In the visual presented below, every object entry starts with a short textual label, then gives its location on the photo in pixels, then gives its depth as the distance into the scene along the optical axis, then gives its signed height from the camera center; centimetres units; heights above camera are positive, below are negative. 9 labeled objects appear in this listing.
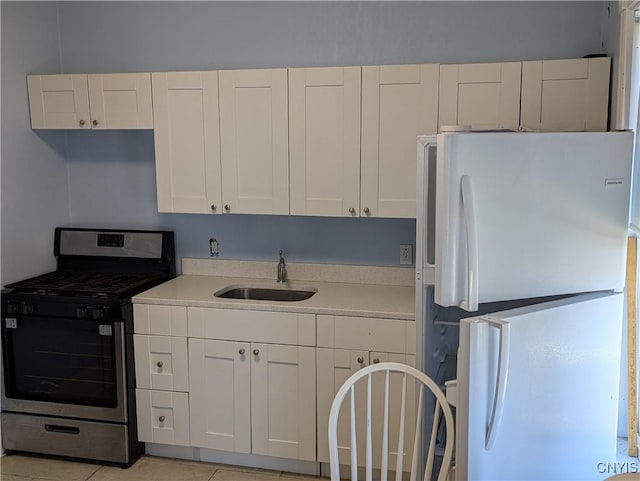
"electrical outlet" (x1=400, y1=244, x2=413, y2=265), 344 -39
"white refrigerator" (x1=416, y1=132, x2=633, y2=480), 187 -34
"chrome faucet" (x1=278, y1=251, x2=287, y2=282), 357 -50
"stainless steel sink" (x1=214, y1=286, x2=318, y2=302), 348 -62
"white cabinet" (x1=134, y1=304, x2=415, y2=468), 301 -93
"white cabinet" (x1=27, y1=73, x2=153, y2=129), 335 +42
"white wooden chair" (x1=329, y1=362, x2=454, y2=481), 212 -84
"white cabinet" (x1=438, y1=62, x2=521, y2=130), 292 +38
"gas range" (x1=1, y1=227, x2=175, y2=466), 322 -95
